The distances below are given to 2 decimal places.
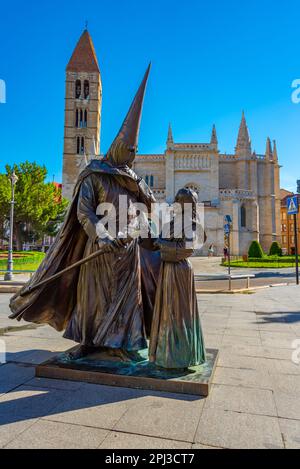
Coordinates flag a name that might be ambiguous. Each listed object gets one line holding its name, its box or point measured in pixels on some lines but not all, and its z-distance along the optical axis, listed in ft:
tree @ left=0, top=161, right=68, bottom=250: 122.72
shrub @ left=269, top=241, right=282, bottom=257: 127.03
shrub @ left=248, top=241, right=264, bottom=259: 109.62
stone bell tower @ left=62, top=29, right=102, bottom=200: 183.62
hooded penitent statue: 11.30
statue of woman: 10.55
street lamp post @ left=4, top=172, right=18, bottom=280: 55.93
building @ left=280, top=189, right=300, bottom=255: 229.47
